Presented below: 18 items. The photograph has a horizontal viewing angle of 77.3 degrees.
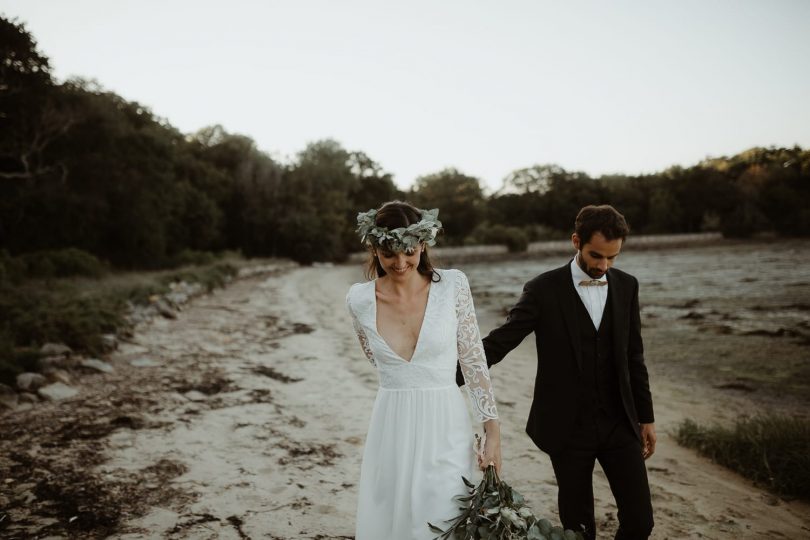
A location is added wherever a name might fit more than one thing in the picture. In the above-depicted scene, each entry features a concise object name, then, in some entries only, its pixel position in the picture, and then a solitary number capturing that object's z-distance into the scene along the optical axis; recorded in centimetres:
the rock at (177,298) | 1328
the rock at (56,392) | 599
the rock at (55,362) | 660
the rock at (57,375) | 644
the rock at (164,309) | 1188
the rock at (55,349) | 704
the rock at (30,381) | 607
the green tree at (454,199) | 7000
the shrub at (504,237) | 5672
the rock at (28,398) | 585
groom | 253
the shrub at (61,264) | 1586
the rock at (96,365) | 717
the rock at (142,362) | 770
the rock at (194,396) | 629
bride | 211
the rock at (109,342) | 803
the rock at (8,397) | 564
